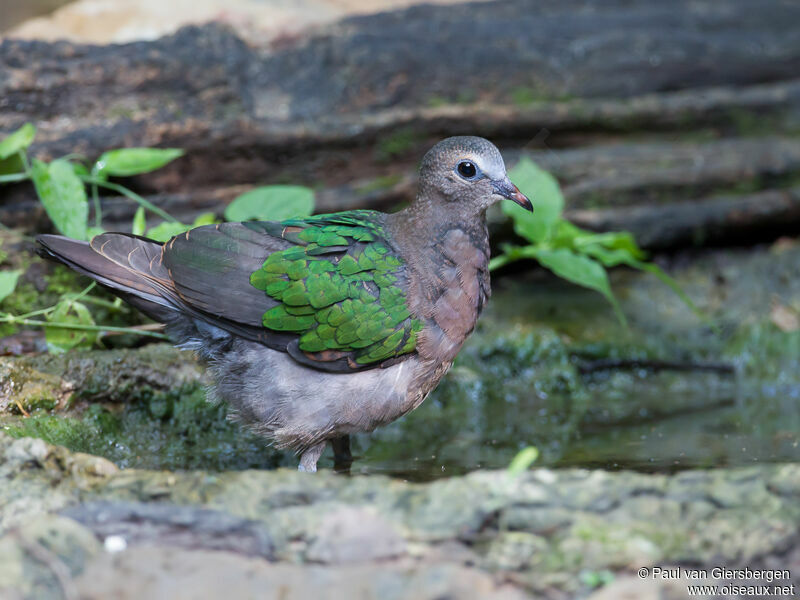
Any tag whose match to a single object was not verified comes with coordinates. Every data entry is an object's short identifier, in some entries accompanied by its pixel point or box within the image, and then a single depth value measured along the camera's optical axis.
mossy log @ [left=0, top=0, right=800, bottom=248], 11.10
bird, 7.48
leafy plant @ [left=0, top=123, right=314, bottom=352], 9.23
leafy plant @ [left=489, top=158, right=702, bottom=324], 10.80
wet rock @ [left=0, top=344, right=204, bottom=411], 8.04
